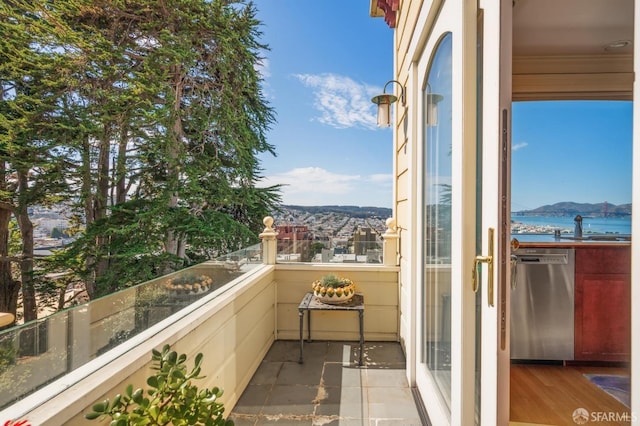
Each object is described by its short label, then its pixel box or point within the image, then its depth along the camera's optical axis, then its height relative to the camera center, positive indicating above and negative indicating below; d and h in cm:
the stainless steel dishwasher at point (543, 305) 208 -65
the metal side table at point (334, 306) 253 -83
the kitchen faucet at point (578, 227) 116 -4
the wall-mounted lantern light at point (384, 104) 247 +98
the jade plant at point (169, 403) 82 -59
